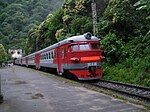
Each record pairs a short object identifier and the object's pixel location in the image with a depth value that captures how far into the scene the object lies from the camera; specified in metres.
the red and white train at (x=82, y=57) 16.53
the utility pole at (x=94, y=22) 20.94
